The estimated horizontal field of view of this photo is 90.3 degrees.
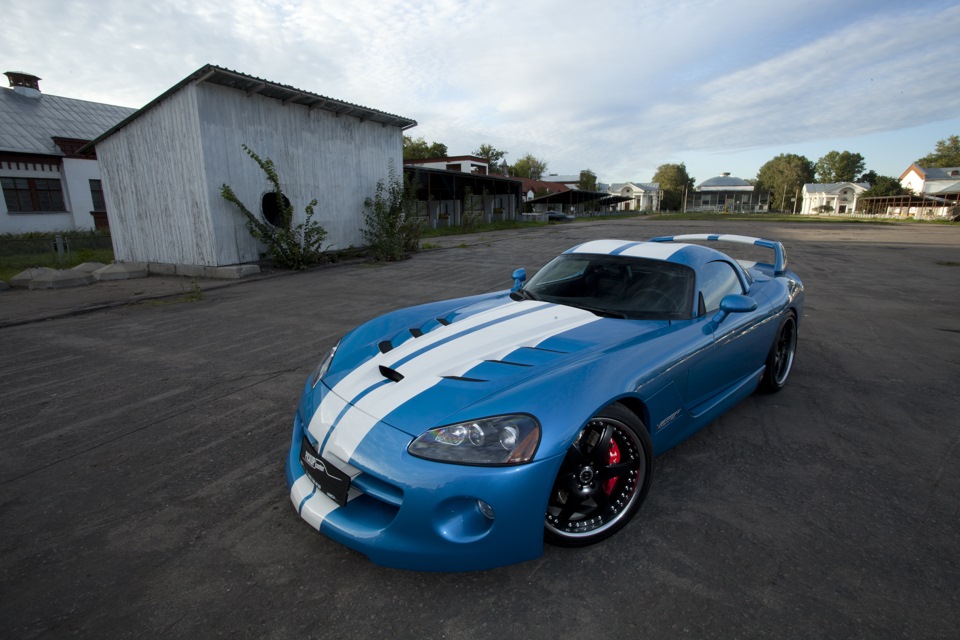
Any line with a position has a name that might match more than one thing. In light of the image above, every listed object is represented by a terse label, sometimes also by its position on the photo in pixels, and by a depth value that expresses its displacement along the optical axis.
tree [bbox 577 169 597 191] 93.19
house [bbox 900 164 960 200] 66.25
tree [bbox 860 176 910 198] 68.12
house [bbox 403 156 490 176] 48.01
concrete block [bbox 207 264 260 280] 10.65
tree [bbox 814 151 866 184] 106.50
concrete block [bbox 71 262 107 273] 10.63
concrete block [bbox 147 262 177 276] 11.38
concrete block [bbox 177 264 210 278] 10.93
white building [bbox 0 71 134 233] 21.02
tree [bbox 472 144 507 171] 88.50
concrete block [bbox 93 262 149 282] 10.51
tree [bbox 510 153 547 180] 92.44
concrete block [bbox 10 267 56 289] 9.30
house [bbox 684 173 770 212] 112.56
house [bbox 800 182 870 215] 79.38
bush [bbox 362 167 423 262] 13.66
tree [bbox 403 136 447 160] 64.25
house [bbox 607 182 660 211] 109.75
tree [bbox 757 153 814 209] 104.88
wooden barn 10.48
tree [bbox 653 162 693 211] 112.12
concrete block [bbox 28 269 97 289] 9.29
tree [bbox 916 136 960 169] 83.06
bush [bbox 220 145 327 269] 11.47
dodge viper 1.80
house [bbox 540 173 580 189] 95.61
